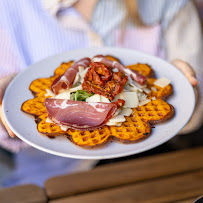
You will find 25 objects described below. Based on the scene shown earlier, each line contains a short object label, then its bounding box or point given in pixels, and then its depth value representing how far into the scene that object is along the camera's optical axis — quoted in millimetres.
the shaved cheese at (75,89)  611
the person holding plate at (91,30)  821
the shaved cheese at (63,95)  599
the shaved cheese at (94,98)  586
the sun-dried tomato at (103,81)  587
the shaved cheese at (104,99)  581
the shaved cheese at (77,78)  627
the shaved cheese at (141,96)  605
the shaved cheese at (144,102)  599
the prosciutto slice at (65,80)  610
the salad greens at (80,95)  600
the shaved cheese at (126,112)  580
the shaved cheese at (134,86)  606
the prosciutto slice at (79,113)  563
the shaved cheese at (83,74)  630
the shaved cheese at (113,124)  565
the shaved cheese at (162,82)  632
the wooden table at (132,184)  687
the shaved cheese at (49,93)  616
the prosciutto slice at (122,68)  621
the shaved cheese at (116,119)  563
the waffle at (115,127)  549
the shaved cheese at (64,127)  562
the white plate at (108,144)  536
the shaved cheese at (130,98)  589
